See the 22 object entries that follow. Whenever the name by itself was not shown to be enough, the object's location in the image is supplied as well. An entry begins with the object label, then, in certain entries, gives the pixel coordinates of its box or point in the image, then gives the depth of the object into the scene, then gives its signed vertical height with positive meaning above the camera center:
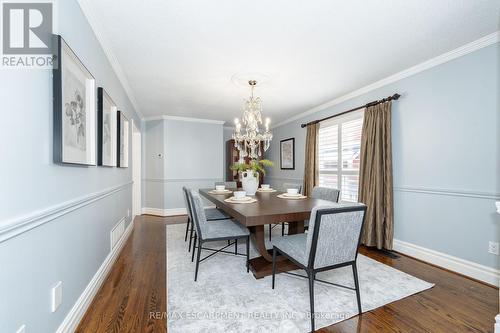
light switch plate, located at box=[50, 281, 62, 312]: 1.24 -0.75
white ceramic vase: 2.90 -0.21
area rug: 1.54 -1.08
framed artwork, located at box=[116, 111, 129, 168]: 2.72 +0.36
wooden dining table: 1.77 -0.39
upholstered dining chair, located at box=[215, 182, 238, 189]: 4.22 -0.34
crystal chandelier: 2.89 +0.57
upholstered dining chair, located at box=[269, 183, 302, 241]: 3.36 -0.33
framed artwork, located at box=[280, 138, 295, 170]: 5.26 +0.30
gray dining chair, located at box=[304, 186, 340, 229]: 2.79 -0.37
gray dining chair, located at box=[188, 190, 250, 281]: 2.14 -0.66
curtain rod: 2.85 +0.88
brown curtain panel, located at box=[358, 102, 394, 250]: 2.87 -0.16
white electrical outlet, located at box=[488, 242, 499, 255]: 2.04 -0.76
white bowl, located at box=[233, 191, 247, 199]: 2.45 -0.32
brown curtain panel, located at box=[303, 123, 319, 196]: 4.35 +0.10
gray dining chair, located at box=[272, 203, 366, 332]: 1.48 -0.52
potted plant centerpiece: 2.79 -0.16
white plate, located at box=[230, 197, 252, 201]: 2.41 -0.36
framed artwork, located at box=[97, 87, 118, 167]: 1.97 +0.36
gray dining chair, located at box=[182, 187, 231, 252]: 2.93 -0.67
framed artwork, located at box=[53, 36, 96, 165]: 1.24 +0.37
